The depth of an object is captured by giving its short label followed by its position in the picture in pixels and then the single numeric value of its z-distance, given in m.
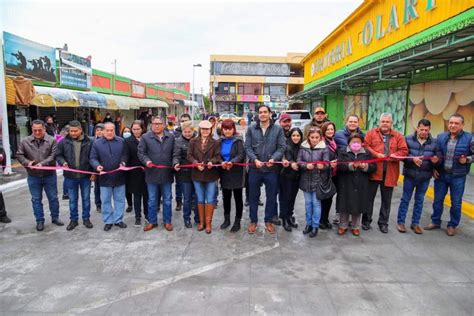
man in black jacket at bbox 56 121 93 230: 5.68
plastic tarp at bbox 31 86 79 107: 11.81
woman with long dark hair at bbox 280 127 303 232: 5.59
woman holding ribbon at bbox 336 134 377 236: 5.27
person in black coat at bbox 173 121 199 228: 5.67
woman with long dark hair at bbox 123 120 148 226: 5.98
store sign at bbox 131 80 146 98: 27.23
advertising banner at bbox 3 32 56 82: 12.01
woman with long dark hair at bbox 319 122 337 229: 5.38
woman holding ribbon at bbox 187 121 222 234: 5.42
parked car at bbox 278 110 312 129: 19.11
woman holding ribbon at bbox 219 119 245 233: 5.45
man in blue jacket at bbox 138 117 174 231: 5.57
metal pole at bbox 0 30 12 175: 9.24
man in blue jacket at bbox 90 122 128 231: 5.62
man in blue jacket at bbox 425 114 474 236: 5.22
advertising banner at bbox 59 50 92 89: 15.80
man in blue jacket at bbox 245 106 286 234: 5.35
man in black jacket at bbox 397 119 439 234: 5.33
